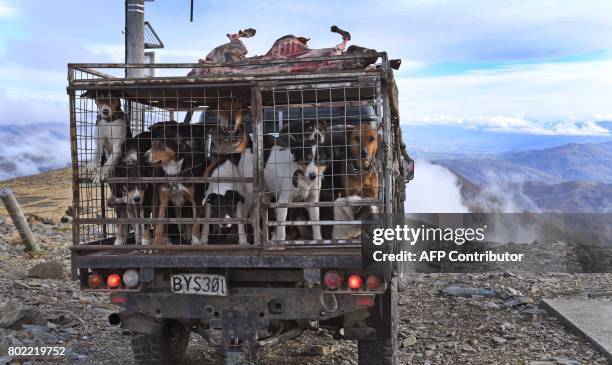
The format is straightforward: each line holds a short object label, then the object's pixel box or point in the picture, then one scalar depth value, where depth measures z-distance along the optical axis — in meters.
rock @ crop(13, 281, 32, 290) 8.46
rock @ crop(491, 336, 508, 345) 6.75
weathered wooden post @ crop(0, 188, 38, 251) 10.82
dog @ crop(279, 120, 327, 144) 5.01
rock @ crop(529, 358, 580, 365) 6.06
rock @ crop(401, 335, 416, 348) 6.65
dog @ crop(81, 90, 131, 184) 5.38
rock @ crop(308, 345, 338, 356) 6.38
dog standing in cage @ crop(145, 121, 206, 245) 5.29
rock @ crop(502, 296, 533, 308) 8.17
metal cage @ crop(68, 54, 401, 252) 4.78
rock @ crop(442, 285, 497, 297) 8.80
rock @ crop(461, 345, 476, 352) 6.53
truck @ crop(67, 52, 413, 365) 4.67
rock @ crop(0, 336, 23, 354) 5.85
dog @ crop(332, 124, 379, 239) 5.02
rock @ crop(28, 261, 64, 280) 9.38
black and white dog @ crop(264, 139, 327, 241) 4.98
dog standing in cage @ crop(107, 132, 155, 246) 5.34
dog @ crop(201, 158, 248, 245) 5.18
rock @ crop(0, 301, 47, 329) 6.54
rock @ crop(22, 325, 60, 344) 6.30
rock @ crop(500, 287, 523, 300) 8.52
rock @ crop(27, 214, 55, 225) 15.48
